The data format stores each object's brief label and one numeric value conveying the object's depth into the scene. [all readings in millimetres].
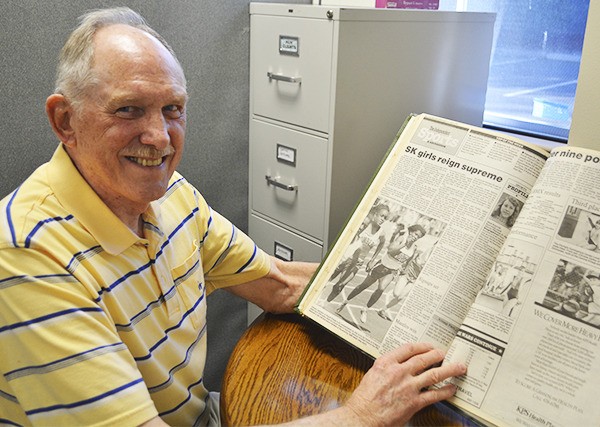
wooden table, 990
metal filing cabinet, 1632
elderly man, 880
